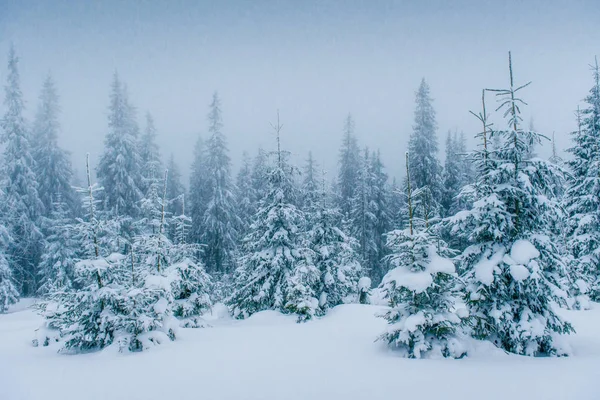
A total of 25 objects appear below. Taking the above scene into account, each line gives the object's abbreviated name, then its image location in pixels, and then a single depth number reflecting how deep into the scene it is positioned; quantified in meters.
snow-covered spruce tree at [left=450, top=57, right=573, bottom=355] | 8.26
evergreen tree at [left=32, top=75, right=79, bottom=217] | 28.95
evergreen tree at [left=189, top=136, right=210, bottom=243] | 34.87
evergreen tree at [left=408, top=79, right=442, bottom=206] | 30.22
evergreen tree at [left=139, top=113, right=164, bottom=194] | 31.75
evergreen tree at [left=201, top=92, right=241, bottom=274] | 31.00
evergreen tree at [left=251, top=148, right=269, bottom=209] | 35.21
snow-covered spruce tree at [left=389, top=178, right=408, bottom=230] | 36.54
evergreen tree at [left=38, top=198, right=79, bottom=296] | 23.92
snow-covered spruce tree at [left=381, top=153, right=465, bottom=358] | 8.15
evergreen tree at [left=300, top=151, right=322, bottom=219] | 18.52
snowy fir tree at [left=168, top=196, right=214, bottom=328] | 14.04
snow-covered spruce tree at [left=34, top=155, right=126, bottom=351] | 9.26
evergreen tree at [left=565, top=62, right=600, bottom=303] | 16.92
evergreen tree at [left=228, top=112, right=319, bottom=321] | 16.41
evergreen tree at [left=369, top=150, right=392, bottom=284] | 35.50
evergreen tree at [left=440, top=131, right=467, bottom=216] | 32.62
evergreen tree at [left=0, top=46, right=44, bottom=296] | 24.75
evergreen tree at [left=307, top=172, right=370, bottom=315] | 17.72
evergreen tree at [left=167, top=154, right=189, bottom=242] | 39.41
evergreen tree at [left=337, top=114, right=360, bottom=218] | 38.53
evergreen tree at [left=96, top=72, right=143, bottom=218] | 27.38
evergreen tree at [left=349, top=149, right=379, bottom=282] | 33.09
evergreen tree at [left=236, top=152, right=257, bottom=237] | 35.47
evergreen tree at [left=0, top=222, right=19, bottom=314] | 20.97
